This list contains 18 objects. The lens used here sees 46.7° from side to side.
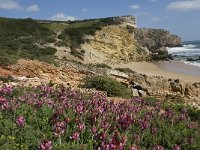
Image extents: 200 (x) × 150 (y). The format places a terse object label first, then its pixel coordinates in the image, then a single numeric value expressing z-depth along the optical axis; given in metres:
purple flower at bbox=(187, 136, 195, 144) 3.55
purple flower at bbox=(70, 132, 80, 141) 2.99
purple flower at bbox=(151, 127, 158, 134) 3.59
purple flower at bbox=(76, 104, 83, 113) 3.62
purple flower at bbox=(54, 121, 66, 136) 3.01
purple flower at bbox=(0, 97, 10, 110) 3.55
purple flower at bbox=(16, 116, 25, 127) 3.16
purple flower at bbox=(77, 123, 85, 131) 3.17
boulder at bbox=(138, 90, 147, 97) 10.83
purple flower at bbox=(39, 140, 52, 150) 2.60
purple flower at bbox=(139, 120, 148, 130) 3.57
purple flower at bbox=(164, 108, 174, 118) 4.21
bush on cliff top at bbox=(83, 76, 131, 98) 8.25
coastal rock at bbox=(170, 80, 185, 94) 12.98
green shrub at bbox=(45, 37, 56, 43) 24.21
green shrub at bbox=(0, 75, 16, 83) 8.00
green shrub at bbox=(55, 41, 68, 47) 24.00
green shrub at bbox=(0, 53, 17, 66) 10.44
